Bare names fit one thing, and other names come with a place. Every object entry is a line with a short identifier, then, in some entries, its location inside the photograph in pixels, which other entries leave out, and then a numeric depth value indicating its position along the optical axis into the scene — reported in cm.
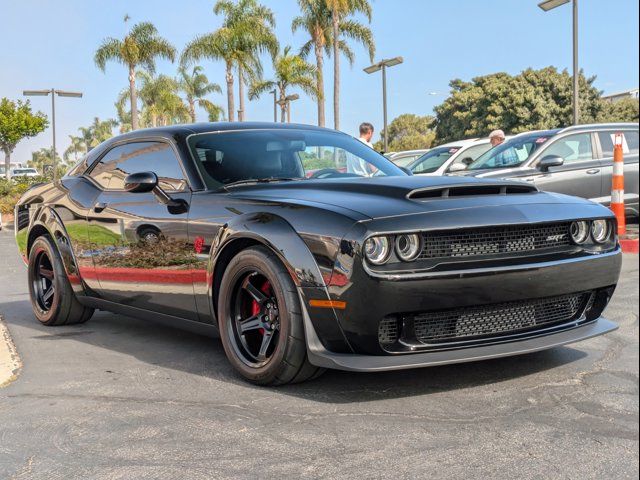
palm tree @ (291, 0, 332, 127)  3522
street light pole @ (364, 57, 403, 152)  2531
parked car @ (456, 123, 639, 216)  1063
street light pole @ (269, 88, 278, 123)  3831
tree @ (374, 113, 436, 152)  9594
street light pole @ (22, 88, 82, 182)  3406
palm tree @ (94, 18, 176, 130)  3862
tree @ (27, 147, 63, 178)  13612
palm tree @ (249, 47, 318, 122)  3875
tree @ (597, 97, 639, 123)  4472
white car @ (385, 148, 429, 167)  1767
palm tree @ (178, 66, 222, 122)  5556
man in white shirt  484
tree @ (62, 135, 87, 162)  11275
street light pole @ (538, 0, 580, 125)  1452
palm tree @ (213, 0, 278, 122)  3625
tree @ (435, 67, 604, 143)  4825
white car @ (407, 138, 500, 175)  1363
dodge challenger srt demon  331
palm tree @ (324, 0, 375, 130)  3406
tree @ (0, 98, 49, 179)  4769
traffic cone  898
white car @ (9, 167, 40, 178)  8835
